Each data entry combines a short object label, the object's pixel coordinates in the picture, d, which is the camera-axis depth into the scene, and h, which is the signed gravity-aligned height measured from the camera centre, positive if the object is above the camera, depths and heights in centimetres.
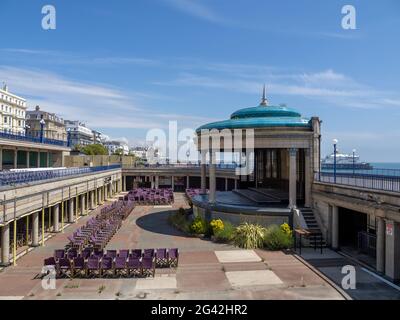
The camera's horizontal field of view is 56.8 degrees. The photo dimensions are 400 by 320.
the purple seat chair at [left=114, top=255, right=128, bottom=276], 1614 -466
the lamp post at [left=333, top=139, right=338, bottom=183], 2150 +102
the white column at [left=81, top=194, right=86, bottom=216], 3599 -436
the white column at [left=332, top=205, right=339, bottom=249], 2120 -381
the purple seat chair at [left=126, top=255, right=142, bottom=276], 1611 -461
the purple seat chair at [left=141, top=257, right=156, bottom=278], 1611 -461
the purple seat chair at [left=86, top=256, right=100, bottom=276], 1609 -465
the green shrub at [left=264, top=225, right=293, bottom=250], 2106 -450
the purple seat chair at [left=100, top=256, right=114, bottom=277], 1614 -466
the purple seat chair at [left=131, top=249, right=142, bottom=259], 1745 -444
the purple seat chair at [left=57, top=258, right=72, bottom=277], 1623 -468
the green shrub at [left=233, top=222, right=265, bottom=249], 2150 -447
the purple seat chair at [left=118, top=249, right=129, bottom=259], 1745 -445
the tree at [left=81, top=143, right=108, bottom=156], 10794 +312
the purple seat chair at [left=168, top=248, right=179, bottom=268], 1764 -465
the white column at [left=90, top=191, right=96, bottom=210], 4085 -454
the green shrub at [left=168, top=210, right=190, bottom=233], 2642 -465
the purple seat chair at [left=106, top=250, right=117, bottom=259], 1730 -443
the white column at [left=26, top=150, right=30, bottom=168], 5036 +26
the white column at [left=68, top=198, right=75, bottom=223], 3144 -441
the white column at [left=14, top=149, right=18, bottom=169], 4563 +48
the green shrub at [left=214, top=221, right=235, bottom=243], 2273 -455
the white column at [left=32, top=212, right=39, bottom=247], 2236 -428
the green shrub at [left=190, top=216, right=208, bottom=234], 2475 -444
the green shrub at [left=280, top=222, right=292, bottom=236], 2211 -411
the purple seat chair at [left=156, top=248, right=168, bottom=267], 1747 -466
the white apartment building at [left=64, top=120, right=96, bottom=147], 18335 +1437
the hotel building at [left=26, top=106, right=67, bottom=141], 12212 +1337
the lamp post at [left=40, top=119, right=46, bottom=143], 4860 +302
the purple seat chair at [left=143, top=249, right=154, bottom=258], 1731 -439
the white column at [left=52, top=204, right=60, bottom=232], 2702 -432
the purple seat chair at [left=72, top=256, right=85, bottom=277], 1617 -464
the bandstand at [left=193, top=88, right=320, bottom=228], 2480 +80
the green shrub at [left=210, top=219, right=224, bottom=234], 2352 -414
